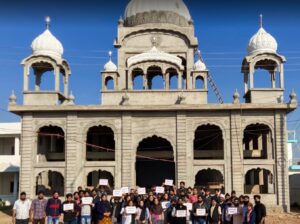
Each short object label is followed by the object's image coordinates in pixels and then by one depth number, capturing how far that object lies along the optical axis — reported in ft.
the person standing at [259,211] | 44.04
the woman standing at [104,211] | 47.60
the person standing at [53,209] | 49.08
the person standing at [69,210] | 48.75
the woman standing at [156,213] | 48.32
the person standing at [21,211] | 45.85
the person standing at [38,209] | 48.67
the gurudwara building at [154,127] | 81.76
